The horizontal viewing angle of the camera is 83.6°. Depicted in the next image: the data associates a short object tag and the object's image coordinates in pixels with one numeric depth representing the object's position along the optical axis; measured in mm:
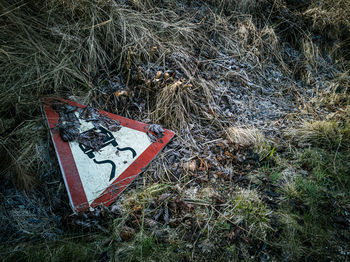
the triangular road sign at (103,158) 1571
